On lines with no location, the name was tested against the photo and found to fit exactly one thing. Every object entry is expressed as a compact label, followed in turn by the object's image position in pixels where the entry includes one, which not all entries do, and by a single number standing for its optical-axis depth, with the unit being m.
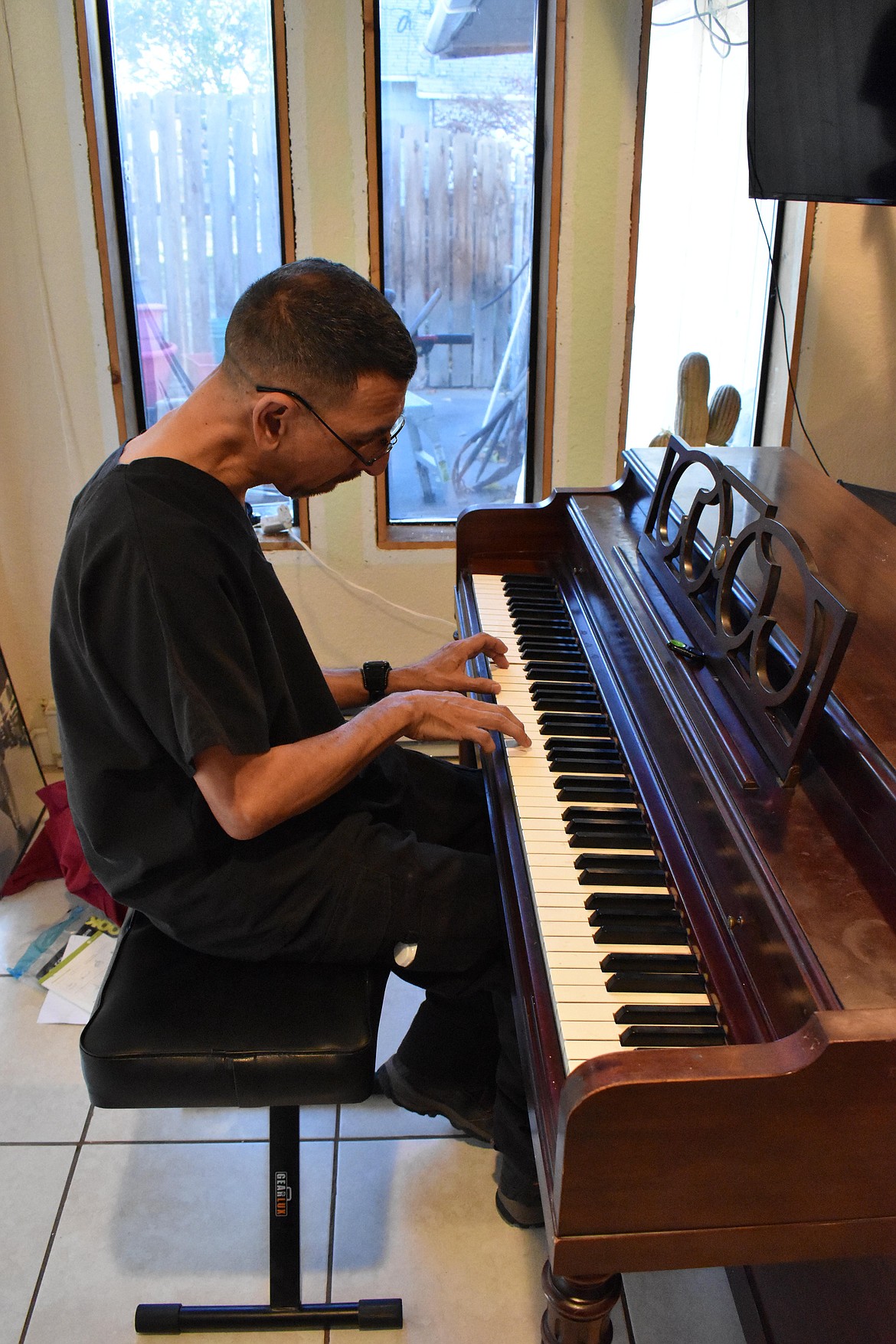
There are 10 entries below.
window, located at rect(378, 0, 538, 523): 2.81
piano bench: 1.33
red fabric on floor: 2.46
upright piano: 0.89
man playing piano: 1.22
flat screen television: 2.19
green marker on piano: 1.50
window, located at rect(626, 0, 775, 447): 2.93
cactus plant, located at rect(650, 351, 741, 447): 2.62
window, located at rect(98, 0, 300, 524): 2.73
